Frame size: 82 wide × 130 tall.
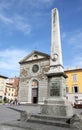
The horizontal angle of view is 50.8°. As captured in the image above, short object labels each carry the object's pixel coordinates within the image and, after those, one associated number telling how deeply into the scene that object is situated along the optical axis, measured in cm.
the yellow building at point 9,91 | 3102
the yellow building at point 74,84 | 2215
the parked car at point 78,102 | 1533
